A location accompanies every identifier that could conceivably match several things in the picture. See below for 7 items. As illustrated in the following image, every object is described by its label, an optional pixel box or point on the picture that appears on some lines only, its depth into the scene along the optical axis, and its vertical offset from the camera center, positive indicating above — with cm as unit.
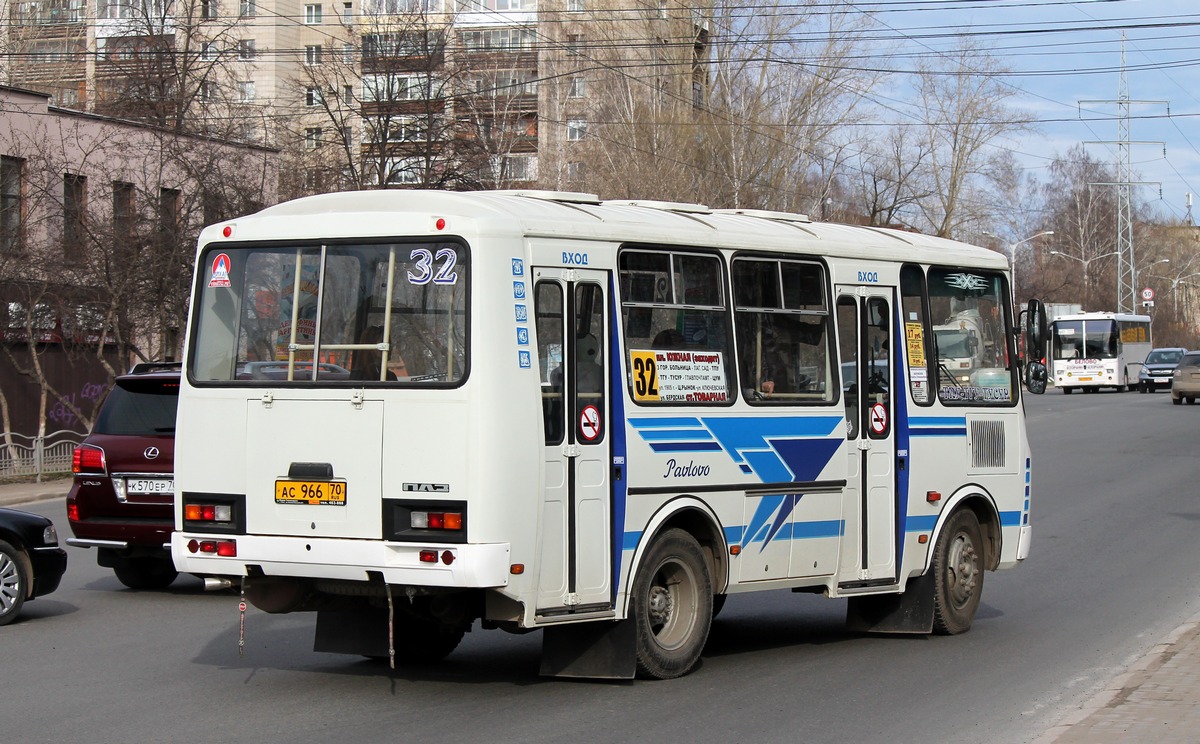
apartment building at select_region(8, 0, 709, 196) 3628 +872
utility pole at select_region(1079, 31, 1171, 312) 7894 +1010
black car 1127 -134
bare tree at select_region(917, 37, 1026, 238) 6638 +1020
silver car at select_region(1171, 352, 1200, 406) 5041 -29
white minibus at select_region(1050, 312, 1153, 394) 6569 +103
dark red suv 1235 -78
